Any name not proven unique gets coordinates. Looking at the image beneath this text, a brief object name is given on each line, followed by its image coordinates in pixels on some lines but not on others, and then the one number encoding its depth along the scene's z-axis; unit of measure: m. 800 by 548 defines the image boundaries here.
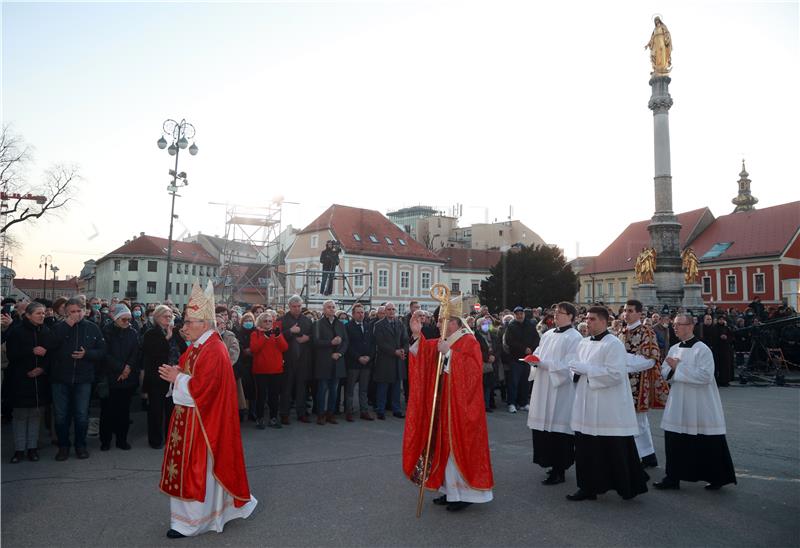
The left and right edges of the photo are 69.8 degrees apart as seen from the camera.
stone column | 27.22
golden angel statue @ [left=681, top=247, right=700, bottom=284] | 29.20
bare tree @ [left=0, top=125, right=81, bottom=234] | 27.72
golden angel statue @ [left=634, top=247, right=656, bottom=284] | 27.45
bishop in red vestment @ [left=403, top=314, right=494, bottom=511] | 5.18
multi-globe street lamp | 16.14
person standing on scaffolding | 19.59
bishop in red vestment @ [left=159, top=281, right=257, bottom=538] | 4.56
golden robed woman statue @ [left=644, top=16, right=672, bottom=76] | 27.25
